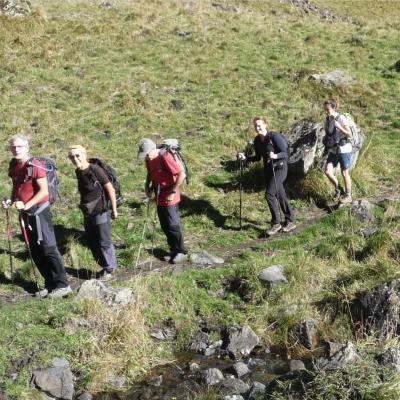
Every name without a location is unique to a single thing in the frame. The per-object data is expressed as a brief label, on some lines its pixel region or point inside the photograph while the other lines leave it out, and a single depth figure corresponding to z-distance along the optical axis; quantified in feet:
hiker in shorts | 40.40
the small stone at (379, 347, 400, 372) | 20.97
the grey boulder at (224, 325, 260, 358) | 26.58
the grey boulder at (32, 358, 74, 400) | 23.39
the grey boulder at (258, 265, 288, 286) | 30.68
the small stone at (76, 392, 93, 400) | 23.53
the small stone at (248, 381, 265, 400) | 22.28
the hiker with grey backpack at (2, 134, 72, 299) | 29.19
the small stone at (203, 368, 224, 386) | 24.14
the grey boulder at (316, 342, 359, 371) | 21.51
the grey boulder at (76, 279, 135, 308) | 27.68
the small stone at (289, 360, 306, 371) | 25.16
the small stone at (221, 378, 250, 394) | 23.20
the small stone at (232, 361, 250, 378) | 24.85
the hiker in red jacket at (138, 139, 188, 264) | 32.63
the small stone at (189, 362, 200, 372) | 25.62
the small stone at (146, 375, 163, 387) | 24.57
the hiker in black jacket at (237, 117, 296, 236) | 37.40
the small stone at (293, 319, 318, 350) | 26.68
